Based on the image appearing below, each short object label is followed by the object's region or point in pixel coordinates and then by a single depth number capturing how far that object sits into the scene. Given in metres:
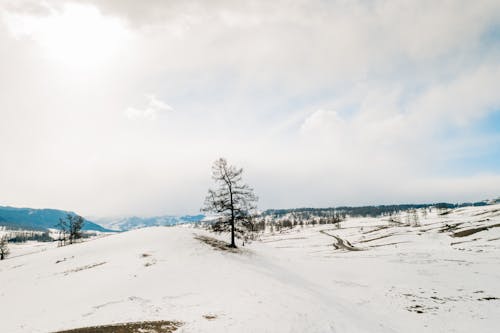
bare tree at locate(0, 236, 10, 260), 82.31
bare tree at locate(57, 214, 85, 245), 77.75
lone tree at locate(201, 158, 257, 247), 34.31
